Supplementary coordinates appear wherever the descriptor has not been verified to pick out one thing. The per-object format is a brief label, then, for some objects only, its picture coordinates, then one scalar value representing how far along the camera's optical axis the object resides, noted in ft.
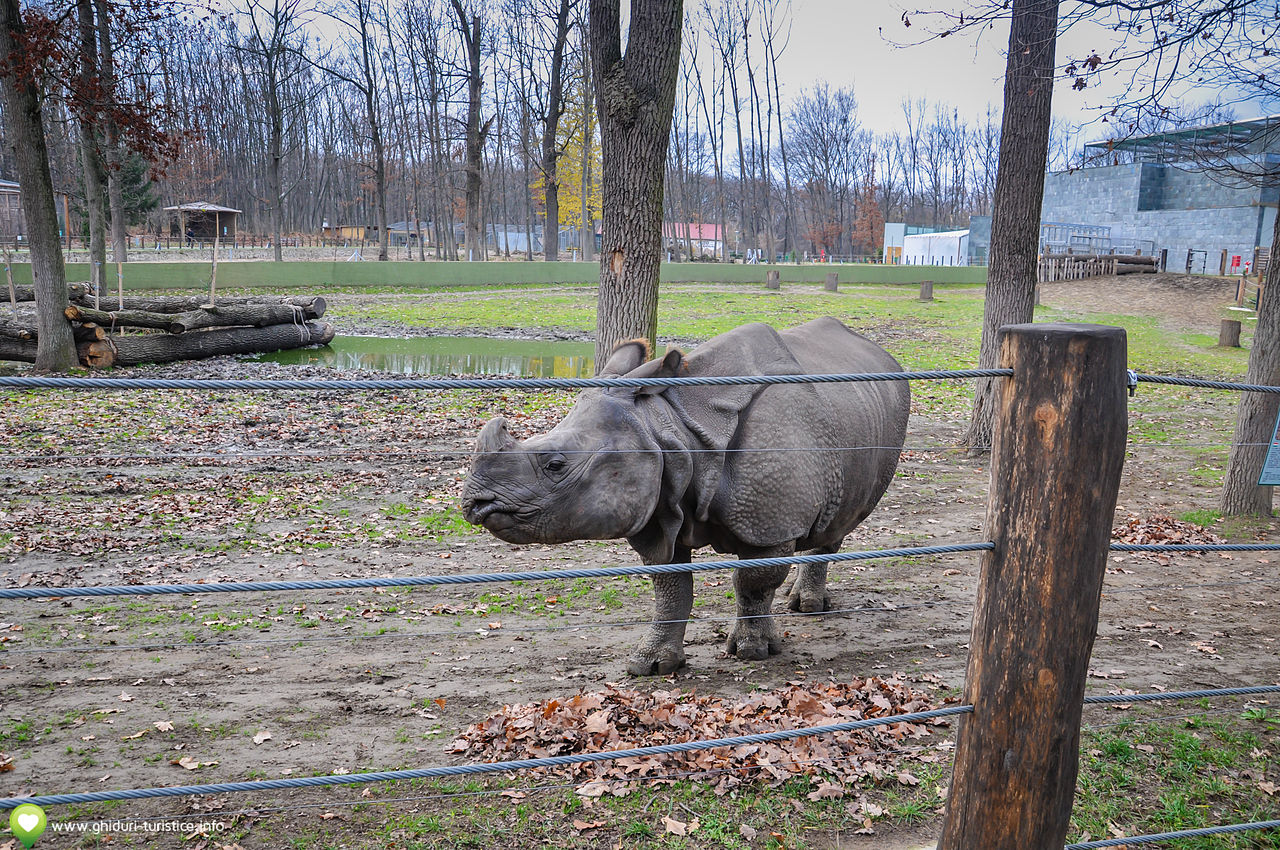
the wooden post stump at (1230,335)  75.61
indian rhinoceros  14.76
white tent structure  209.46
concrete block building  147.54
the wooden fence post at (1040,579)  8.23
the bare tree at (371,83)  151.84
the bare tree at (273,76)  138.00
